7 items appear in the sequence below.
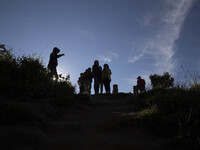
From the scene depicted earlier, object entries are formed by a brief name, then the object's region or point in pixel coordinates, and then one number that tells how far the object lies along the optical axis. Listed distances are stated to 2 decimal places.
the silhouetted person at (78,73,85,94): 12.45
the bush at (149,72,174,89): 17.12
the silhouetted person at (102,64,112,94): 10.77
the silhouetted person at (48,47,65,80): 8.59
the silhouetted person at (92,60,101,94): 11.07
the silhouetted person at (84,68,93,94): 11.93
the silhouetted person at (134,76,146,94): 11.63
